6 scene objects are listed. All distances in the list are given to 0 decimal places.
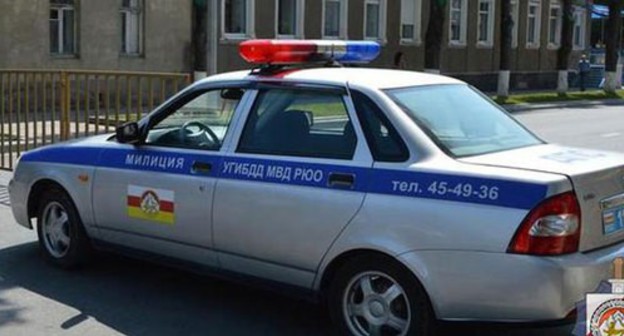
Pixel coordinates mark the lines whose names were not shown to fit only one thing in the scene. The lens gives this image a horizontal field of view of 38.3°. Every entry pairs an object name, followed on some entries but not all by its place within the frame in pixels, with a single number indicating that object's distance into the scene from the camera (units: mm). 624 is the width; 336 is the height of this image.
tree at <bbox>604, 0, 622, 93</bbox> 35031
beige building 20250
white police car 4484
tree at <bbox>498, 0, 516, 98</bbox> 29625
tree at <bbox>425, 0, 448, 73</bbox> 27078
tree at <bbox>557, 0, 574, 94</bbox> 33906
